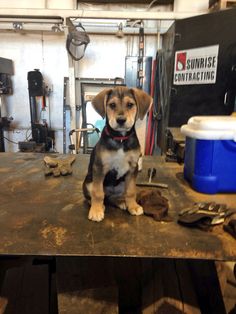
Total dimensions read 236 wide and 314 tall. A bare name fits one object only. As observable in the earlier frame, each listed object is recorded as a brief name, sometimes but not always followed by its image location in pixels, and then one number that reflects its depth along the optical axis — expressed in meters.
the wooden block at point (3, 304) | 1.11
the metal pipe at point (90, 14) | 2.57
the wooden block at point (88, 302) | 0.88
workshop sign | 2.33
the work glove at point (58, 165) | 1.49
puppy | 1.00
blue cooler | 1.13
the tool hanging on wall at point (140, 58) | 3.04
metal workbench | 0.79
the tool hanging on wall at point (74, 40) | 2.63
